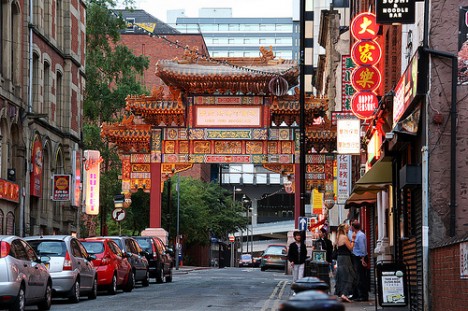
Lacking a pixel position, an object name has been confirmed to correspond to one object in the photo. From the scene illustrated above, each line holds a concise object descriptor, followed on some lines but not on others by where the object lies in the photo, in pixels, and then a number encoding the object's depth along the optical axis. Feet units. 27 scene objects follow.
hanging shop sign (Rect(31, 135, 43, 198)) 137.18
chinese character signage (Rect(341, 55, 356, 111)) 129.18
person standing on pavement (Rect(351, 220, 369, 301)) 79.43
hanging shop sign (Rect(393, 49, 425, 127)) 56.70
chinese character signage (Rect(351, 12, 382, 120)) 88.43
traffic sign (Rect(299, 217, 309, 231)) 103.31
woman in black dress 77.09
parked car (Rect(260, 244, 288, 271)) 207.41
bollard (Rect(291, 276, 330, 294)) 23.40
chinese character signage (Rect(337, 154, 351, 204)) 135.23
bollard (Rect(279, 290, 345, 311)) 18.56
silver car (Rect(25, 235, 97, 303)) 75.46
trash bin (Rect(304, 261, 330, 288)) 87.15
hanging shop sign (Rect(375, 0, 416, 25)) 60.85
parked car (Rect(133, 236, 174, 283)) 119.55
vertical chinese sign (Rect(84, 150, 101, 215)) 162.50
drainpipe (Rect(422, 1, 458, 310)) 55.62
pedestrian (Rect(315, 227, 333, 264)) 100.38
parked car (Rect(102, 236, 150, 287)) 102.68
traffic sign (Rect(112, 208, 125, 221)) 132.05
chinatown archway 150.71
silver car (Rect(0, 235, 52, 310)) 58.70
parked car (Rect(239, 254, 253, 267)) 328.78
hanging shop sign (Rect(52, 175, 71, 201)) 140.87
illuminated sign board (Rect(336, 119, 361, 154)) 107.76
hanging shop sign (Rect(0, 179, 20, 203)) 120.47
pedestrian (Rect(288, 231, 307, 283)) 84.44
